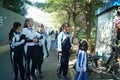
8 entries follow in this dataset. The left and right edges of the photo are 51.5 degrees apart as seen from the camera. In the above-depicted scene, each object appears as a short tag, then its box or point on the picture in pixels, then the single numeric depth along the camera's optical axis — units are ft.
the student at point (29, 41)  12.11
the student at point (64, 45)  13.30
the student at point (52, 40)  33.10
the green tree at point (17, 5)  49.72
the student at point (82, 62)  10.60
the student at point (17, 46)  11.95
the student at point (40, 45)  13.27
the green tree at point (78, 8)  24.20
